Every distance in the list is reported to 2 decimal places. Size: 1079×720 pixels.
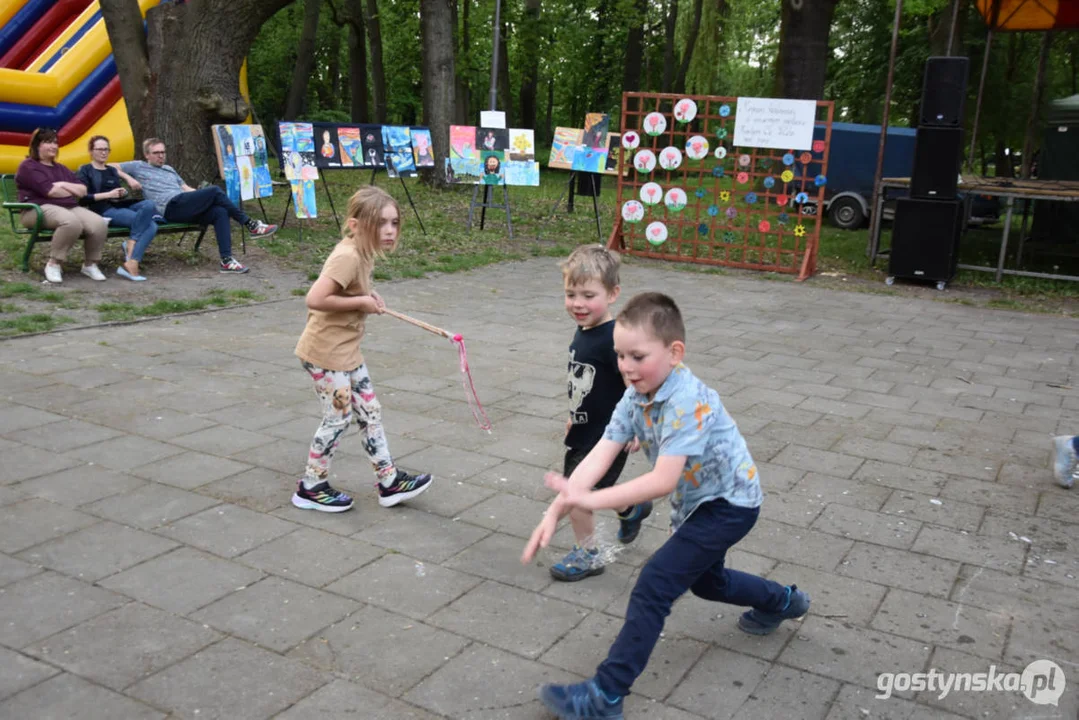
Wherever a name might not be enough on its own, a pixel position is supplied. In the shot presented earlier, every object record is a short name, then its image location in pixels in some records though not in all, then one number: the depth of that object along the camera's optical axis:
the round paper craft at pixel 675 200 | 12.19
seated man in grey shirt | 9.60
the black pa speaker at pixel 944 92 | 10.46
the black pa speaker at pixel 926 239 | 10.69
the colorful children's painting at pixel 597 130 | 13.94
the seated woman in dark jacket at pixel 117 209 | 9.12
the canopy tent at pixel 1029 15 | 14.61
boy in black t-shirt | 3.45
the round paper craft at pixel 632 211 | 12.79
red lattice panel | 11.75
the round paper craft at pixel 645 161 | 12.45
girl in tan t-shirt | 3.91
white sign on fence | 11.32
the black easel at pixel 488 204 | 13.77
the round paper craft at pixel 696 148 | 12.02
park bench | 8.68
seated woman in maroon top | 8.70
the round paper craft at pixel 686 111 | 12.03
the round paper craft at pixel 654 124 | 12.35
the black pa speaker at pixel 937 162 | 10.51
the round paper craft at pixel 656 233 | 12.63
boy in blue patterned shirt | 2.62
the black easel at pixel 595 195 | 14.25
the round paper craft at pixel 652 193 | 12.48
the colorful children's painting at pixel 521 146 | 13.72
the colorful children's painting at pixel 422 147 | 13.96
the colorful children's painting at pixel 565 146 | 14.07
